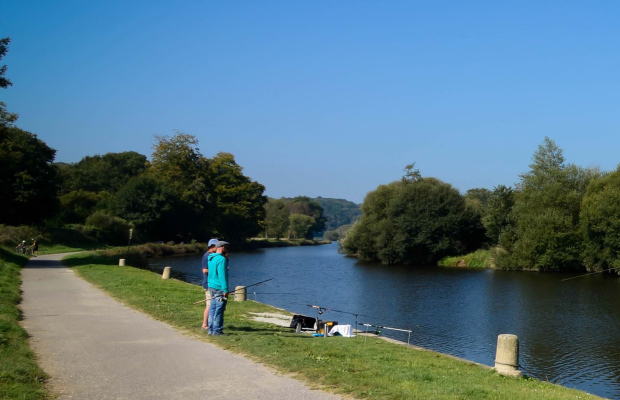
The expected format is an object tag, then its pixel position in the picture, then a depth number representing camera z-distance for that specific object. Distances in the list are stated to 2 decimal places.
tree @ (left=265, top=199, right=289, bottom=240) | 120.06
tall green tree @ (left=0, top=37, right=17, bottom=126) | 24.39
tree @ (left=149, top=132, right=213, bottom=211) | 79.25
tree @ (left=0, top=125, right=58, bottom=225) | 35.86
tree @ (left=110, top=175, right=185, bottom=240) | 65.94
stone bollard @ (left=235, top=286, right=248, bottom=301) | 20.34
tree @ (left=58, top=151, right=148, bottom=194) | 82.69
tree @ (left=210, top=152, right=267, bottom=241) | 84.50
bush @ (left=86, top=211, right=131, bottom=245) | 55.88
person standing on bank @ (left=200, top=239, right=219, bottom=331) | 11.61
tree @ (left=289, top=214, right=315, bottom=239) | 139.50
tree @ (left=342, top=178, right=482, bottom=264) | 54.69
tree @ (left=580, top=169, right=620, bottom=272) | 41.09
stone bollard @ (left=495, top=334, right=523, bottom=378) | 10.03
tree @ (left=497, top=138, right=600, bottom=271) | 44.53
